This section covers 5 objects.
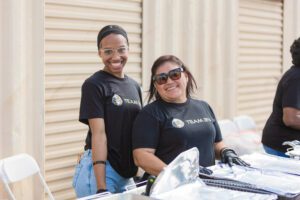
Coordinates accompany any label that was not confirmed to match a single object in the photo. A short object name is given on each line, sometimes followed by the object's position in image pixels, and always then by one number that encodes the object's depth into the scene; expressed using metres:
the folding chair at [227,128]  4.64
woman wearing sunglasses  2.62
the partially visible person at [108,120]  2.72
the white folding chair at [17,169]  2.88
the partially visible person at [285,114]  3.44
